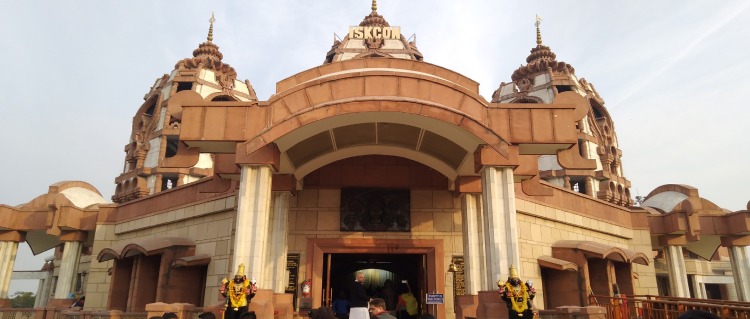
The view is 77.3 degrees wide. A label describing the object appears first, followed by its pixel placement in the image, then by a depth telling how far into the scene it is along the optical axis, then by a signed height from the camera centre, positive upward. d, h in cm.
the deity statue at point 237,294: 888 +1
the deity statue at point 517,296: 895 +2
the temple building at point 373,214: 1069 +271
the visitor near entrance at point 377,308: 539 -14
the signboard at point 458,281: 1358 +43
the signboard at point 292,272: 1359 +65
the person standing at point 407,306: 1339 -29
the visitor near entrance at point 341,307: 1211 -30
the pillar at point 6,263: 2058 +127
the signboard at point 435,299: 1155 -6
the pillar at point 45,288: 3082 +38
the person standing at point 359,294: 1144 +4
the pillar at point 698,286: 2898 +73
